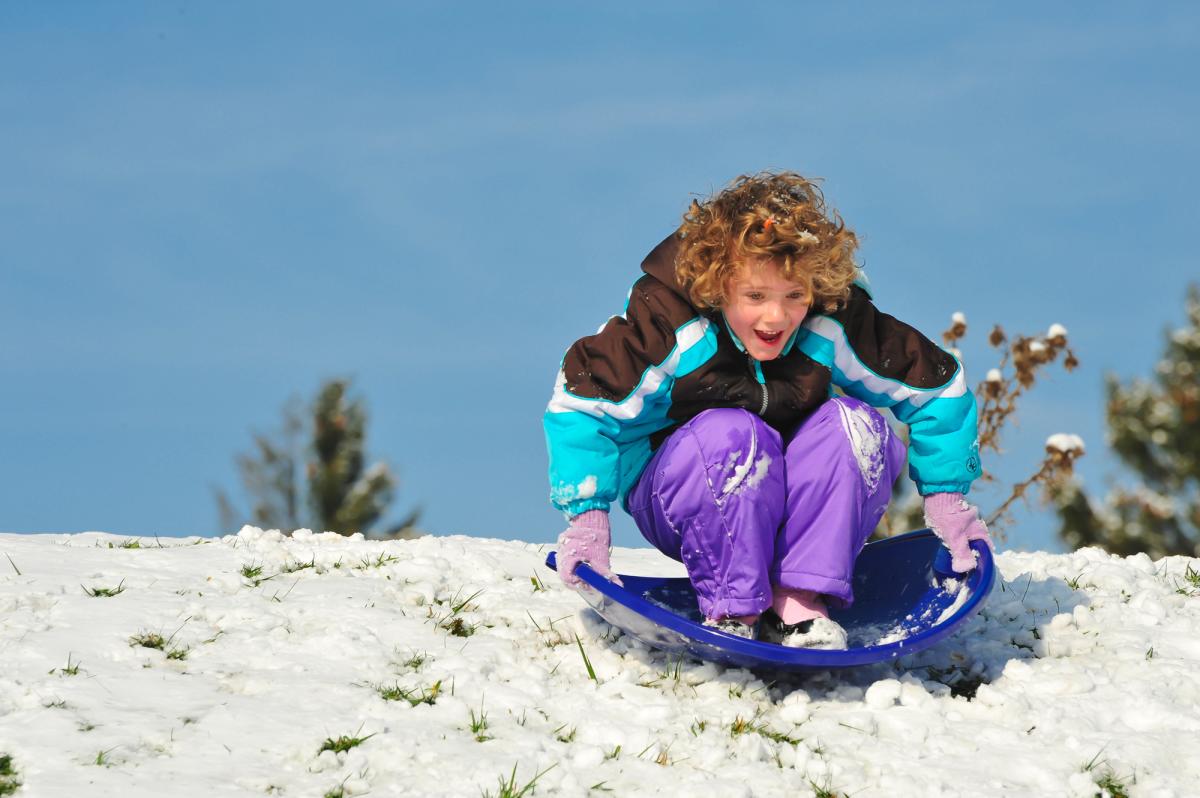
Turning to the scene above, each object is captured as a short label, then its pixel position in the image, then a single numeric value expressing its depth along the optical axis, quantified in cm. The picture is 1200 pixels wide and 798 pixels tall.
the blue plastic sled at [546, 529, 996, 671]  667
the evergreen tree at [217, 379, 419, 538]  3600
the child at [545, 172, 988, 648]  704
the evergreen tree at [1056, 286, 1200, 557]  3709
